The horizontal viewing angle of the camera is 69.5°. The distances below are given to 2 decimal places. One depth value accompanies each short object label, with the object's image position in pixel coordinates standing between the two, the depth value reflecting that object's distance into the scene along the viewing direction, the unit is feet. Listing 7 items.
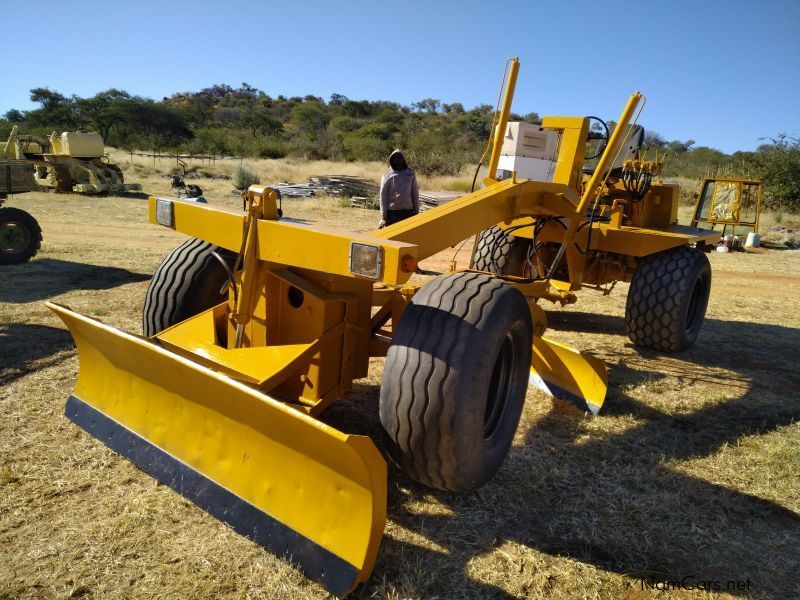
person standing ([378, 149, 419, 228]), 22.09
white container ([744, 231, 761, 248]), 46.80
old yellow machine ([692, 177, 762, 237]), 42.88
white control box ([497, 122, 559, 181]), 16.33
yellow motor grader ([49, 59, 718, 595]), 7.59
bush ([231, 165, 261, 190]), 66.85
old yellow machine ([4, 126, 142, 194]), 56.04
